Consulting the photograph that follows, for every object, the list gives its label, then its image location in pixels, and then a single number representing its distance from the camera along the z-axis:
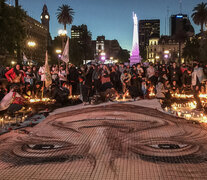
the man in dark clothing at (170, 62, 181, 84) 17.41
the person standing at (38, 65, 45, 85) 15.90
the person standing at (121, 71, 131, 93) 17.05
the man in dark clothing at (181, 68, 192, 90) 16.72
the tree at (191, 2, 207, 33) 62.28
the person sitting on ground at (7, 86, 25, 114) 10.26
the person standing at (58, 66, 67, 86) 16.19
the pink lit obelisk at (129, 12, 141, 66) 51.19
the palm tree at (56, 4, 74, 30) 67.62
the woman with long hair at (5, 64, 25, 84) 13.88
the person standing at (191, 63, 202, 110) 12.38
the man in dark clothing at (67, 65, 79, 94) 17.50
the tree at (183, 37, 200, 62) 63.67
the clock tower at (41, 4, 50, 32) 139.75
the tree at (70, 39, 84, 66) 81.27
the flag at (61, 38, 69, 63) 16.00
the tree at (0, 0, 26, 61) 28.39
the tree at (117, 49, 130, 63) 146.02
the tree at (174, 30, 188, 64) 78.44
